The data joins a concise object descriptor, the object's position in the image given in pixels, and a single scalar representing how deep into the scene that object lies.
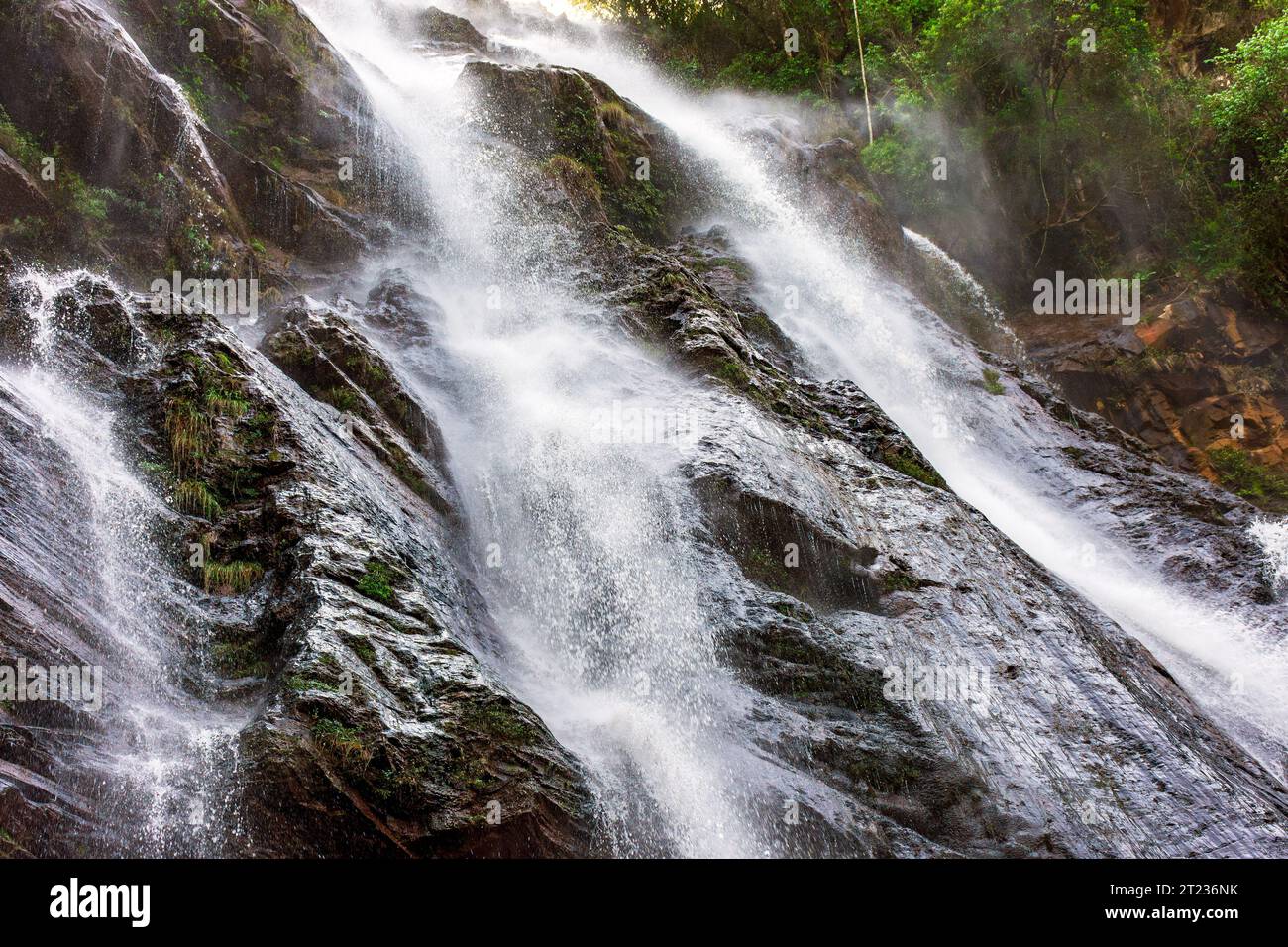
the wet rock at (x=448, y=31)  24.78
